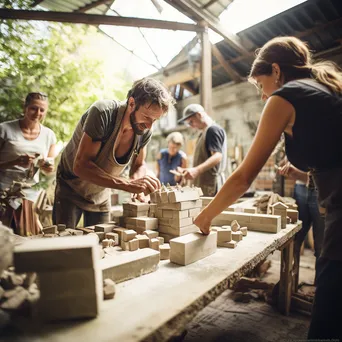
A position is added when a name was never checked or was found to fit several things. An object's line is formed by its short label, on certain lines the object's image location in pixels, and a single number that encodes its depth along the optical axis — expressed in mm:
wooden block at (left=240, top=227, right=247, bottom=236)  2194
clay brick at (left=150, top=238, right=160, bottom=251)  1758
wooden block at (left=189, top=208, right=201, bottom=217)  2049
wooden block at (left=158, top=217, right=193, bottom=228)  1946
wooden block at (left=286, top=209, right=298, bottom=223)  2695
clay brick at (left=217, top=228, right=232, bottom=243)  1926
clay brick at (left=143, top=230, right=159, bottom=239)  1902
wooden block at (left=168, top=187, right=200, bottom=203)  1908
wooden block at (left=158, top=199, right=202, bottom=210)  1928
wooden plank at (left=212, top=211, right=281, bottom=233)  2289
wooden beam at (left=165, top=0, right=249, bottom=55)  4282
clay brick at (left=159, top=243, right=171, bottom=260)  1694
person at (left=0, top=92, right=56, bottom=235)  2924
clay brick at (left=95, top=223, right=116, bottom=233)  2115
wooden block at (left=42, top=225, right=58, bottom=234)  1917
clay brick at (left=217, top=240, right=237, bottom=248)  1881
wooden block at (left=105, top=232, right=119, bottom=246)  1967
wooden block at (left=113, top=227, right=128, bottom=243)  2008
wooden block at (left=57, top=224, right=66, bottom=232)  2054
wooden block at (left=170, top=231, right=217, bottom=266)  1555
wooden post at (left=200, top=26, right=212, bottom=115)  4578
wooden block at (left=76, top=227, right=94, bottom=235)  2084
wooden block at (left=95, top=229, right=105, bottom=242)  2018
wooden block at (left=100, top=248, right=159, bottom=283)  1298
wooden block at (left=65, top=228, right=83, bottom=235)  1909
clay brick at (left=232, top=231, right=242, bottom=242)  2012
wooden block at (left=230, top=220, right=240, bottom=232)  2193
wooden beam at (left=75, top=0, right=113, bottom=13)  5422
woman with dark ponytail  1201
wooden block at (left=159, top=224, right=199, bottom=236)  1945
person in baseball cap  3871
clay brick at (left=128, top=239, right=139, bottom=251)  1771
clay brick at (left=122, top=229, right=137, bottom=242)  1871
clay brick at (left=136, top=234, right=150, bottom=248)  1815
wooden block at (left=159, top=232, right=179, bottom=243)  1982
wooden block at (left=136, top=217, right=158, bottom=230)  2031
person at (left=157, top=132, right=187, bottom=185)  5492
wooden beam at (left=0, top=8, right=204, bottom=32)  3307
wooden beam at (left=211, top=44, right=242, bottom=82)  6427
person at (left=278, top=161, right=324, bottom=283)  3322
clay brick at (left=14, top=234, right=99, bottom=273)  982
